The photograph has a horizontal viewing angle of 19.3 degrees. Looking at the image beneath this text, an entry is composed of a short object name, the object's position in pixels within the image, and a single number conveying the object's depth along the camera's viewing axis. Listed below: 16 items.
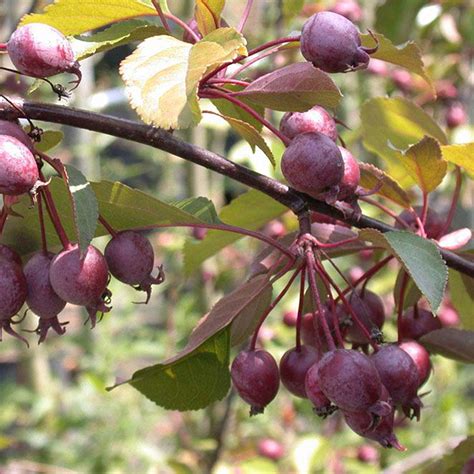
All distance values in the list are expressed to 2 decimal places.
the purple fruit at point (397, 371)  0.39
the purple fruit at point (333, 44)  0.37
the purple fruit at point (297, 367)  0.41
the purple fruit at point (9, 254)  0.38
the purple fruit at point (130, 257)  0.38
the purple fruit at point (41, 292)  0.38
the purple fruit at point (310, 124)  0.40
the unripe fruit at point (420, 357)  0.42
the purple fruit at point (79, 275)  0.37
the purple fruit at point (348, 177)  0.39
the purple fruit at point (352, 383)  0.37
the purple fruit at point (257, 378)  0.40
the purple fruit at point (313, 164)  0.38
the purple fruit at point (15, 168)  0.35
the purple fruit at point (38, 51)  0.37
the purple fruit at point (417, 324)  0.45
